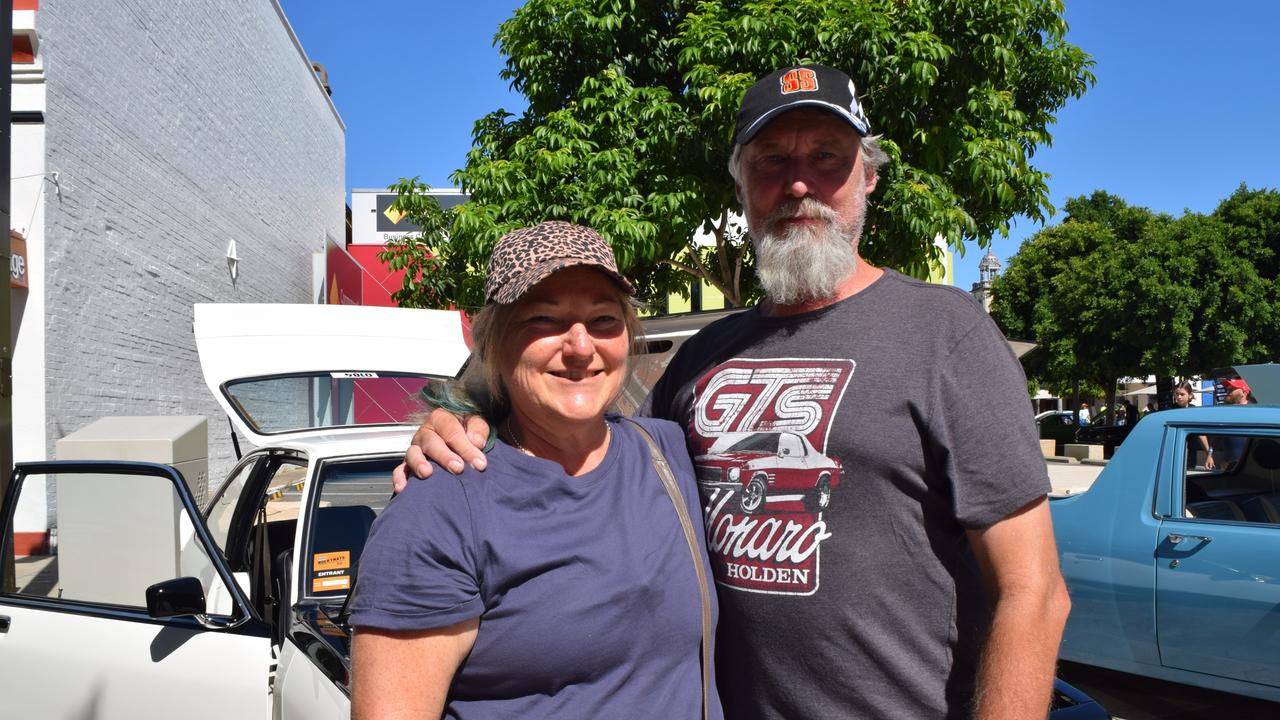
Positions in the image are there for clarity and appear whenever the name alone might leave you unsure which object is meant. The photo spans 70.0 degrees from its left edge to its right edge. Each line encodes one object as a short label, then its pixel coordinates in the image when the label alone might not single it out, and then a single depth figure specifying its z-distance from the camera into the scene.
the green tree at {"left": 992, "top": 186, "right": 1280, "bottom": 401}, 24.97
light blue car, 4.15
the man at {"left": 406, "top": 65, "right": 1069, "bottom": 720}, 1.55
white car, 2.97
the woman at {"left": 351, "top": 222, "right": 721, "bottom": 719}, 1.39
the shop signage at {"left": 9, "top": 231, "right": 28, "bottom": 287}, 8.41
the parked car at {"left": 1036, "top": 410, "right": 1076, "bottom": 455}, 28.11
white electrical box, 4.05
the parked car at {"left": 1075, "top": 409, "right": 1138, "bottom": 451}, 23.72
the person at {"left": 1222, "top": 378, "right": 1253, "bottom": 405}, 10.13
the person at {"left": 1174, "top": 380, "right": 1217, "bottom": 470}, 4.69
